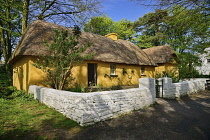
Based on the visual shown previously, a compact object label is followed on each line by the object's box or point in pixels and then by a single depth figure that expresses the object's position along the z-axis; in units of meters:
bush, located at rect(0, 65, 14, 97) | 12.51
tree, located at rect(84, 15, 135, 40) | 27.03
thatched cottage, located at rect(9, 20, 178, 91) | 8.14
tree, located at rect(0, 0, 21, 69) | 12.37
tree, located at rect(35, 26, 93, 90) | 6.56
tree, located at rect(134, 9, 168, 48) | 26.46
